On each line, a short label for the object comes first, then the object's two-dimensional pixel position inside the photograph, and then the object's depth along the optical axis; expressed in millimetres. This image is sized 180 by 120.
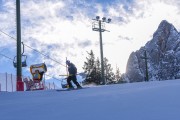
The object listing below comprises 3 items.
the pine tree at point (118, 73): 113115
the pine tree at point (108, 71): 87070
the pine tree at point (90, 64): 79958
